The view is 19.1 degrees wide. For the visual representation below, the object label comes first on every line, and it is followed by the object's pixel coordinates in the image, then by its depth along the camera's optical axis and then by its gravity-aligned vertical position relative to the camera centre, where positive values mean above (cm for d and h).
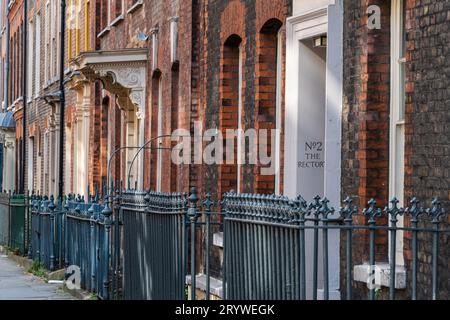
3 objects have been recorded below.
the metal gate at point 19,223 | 2338 -134
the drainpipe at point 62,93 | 2759 +120
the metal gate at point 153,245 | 1138 -86
